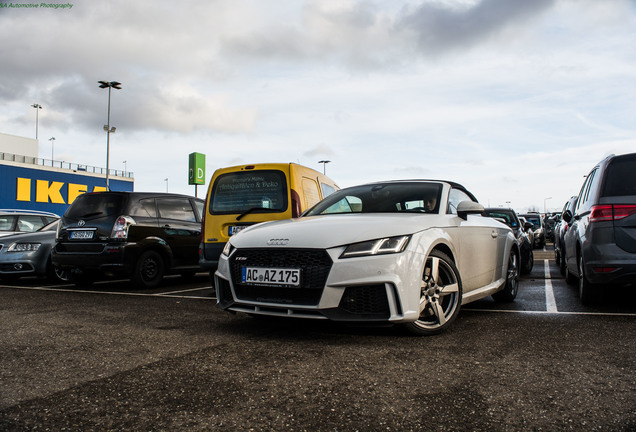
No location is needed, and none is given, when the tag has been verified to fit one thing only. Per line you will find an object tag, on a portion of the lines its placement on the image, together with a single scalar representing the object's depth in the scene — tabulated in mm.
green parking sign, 49438
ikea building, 41844
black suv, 7883
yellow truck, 6699
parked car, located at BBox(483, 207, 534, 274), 10062
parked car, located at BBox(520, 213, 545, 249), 21250
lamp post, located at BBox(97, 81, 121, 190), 32875
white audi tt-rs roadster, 3670
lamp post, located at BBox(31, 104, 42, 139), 70644
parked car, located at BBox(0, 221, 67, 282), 9086
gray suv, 4855
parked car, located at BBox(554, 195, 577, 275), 9580
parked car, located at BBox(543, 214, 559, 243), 29134
